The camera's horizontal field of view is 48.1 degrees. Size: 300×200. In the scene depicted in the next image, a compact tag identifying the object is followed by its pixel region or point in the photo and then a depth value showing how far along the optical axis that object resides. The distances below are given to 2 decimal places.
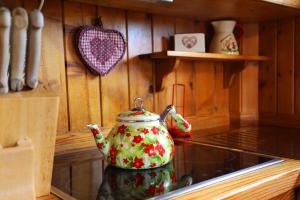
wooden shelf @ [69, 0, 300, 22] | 1.22
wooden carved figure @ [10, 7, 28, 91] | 0.61
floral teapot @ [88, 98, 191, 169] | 0.86
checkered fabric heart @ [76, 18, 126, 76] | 1.15
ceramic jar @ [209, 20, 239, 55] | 1.48
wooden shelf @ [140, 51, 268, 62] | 1.25
